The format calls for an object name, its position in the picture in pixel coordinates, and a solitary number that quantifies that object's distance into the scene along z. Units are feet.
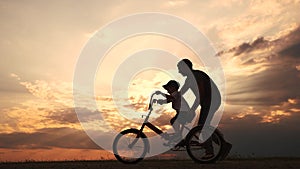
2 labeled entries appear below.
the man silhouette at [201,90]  34.52
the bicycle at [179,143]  33.81
